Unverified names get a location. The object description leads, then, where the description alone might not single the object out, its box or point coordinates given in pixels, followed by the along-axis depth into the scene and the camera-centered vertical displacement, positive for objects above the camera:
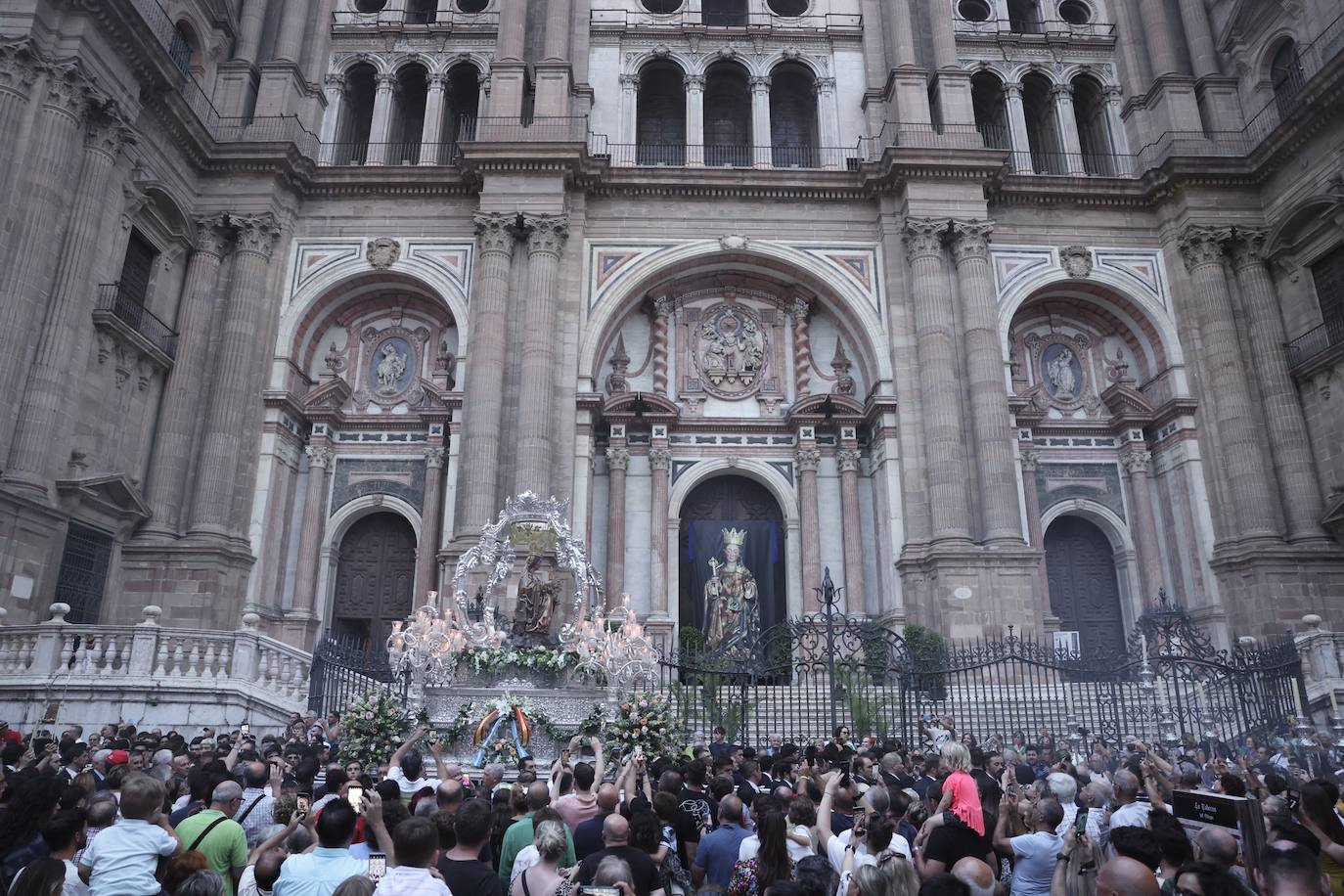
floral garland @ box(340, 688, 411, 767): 12.54 -0.23
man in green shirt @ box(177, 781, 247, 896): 5.39 -0.73
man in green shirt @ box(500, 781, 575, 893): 5.95 -0.82
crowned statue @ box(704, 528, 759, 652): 24.66 +3.13
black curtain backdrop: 25.55 +4.46
